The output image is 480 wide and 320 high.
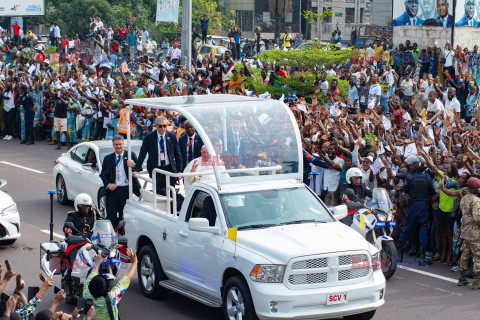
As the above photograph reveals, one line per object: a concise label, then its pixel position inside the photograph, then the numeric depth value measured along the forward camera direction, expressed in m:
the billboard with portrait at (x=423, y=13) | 33.56
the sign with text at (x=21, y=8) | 58.00
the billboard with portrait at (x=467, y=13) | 33.34
